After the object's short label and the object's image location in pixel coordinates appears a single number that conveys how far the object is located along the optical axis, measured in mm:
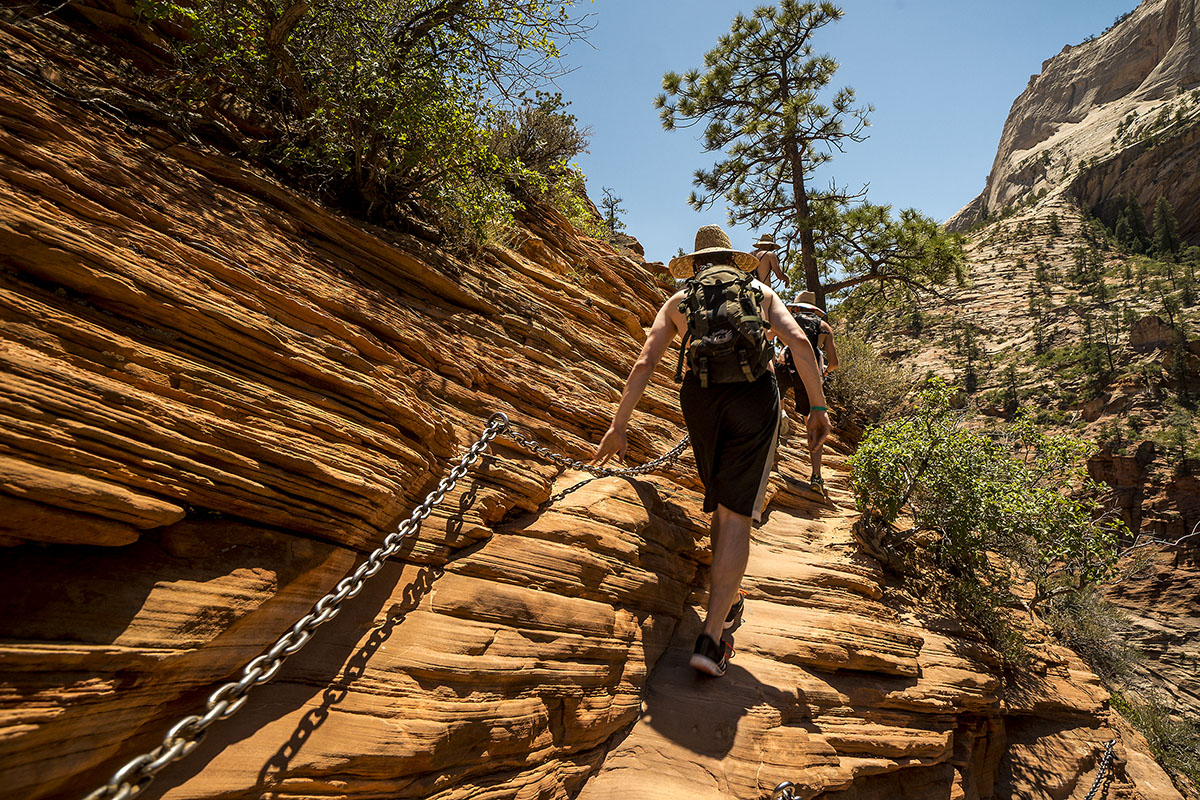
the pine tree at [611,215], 14280
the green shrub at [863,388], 11320
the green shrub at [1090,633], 7602
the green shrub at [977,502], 5590
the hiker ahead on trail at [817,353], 6727
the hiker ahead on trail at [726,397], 3172
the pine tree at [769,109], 13516
